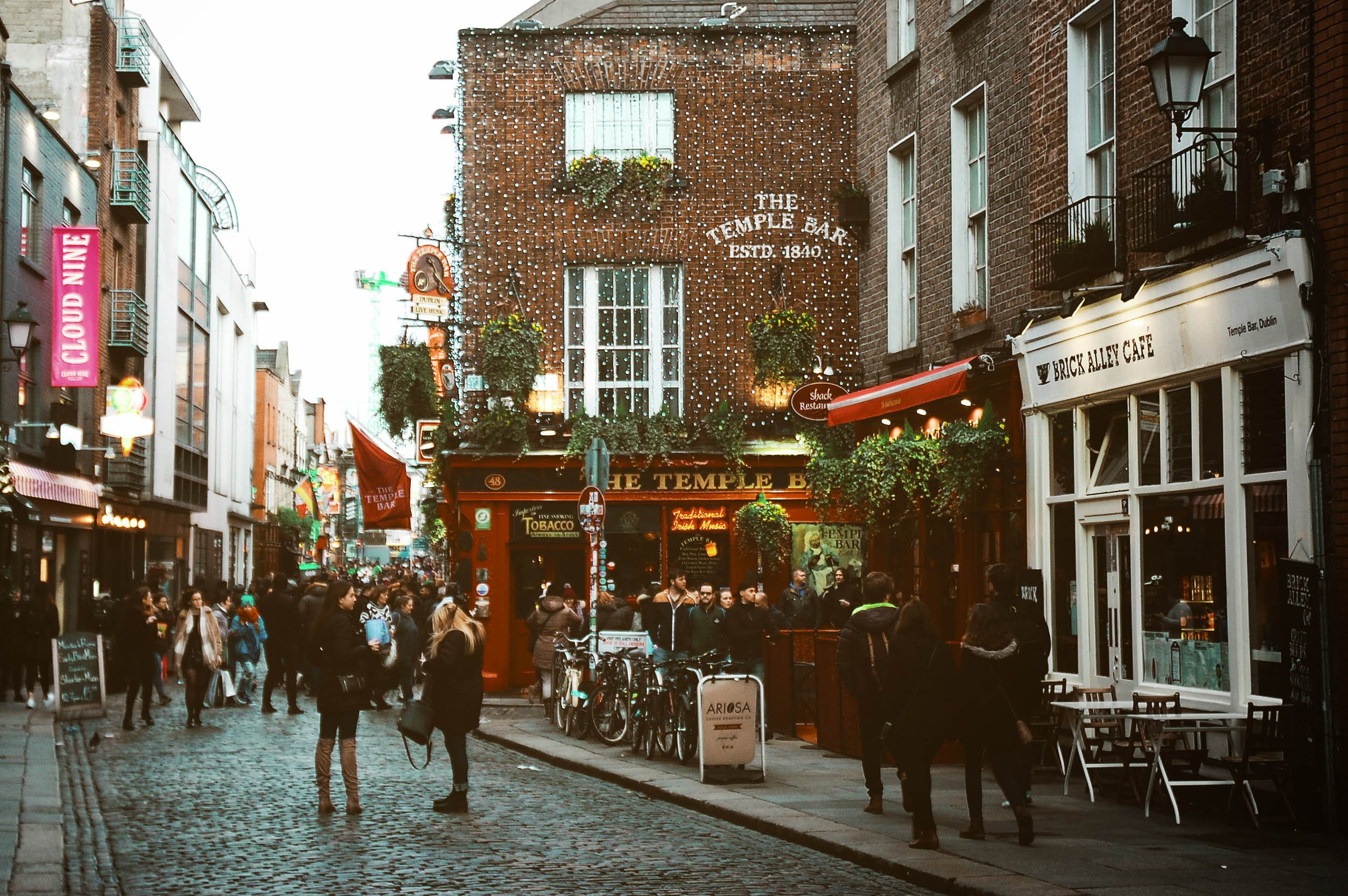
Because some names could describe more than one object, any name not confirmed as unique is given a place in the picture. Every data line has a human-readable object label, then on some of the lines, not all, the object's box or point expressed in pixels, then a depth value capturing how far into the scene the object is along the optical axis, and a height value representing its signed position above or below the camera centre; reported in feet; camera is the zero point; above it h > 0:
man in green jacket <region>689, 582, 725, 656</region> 60.54 -1.96
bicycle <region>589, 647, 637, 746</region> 60.08 -4.78
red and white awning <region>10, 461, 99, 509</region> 87.40 +5.29
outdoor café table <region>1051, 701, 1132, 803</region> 41.70 -3.96
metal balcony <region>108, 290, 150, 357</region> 118.73 +19.02
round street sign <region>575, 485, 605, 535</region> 66.44 +2.56
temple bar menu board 88.33 +1.67
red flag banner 93.61 +5.17
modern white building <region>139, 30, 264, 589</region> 140.67 +23.67
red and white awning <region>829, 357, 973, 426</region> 56.65 +6.76
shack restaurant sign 77.36 +8.38
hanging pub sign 86.48 +15.92
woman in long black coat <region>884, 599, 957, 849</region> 34.24 -2.99
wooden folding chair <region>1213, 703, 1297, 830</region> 36.78 -4.37
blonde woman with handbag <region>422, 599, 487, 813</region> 41.22 -2.81
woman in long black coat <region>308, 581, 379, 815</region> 41.68 -2.83
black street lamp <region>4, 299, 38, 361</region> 77.15 +11.92
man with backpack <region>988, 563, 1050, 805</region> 41.81 -1.80
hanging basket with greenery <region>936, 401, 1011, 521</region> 55.93 +4.11
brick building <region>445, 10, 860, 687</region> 87.45 +17.42
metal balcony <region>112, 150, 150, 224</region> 119.58 +29.41
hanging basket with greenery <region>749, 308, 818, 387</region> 84.79 +12.09
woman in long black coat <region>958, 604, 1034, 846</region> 34.50 -3.27
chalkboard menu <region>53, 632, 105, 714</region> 68.64 -4.20
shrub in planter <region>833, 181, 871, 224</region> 70.79 +16.18
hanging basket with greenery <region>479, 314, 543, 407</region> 83.92 +11.56
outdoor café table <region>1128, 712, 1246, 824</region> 37.78 -3.88
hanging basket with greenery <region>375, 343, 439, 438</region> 92.27 +11.06
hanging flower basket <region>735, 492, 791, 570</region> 84.74 +2.32
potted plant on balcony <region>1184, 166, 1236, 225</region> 40.98 +9.59
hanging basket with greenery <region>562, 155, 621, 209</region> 86.89 +21.58
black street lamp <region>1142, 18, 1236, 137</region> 39.34 +12.34
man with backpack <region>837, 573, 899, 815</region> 40.04 -2.23
